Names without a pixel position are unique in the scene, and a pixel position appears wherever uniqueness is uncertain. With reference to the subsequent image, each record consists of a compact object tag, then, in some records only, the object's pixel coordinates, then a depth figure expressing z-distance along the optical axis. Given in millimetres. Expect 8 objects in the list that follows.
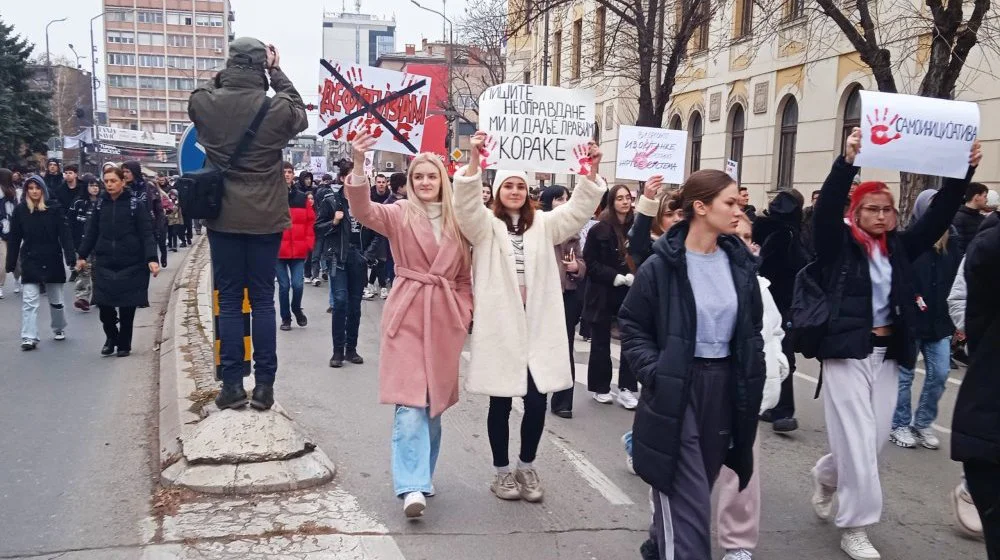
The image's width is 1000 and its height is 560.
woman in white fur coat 4727
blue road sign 7141
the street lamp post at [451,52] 36031
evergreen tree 37188
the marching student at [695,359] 3619
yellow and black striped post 5730
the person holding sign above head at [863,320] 4434
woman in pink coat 4691
